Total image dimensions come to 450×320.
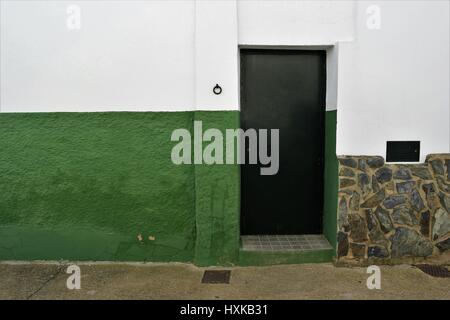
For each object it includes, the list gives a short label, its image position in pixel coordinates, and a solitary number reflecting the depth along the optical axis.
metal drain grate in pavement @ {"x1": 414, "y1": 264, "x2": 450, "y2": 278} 4.06
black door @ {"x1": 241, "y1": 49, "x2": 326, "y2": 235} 4.64
